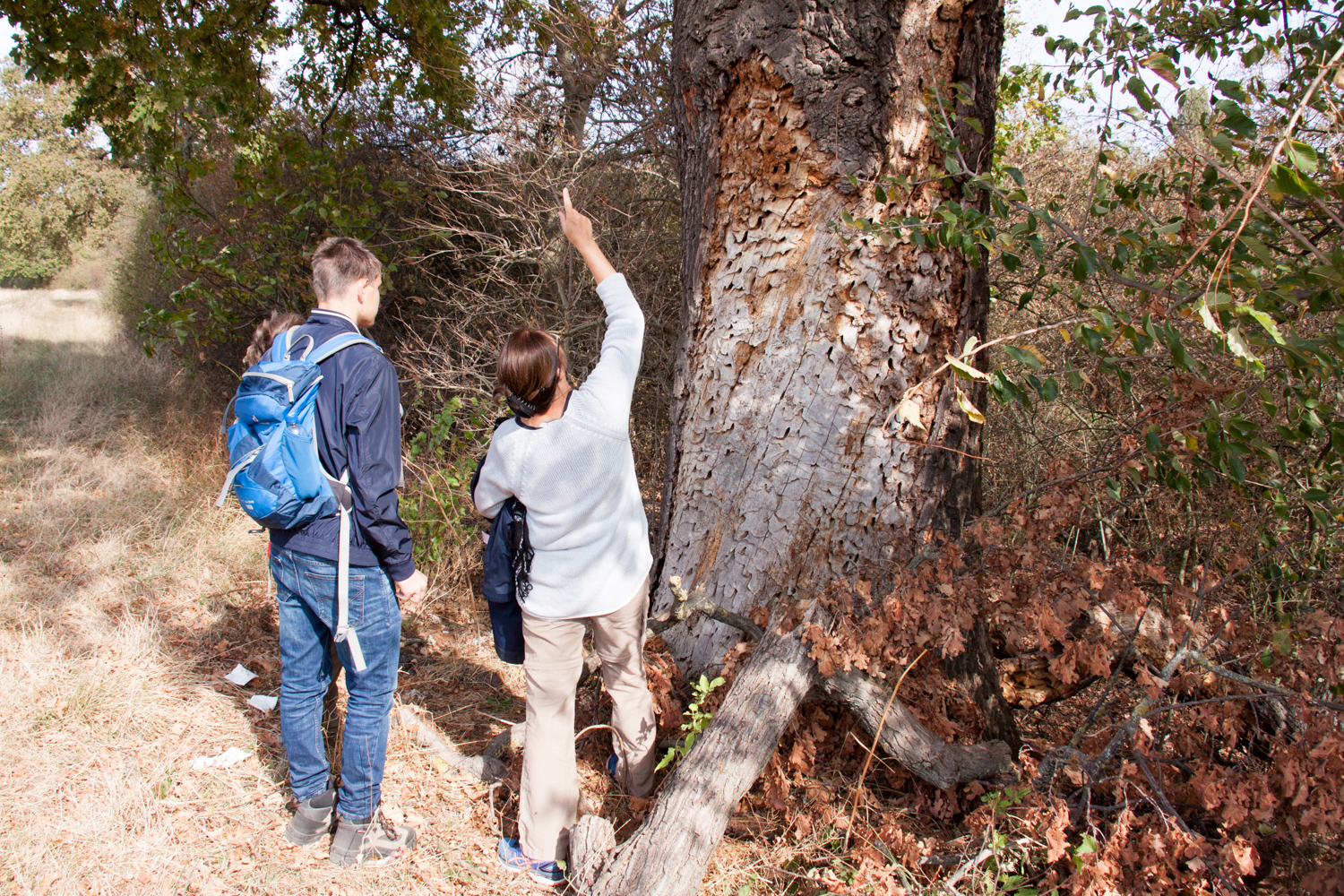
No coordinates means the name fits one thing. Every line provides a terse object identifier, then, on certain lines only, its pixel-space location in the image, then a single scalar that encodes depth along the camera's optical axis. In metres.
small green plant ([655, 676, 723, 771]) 2.63
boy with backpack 2.26
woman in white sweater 2.22
